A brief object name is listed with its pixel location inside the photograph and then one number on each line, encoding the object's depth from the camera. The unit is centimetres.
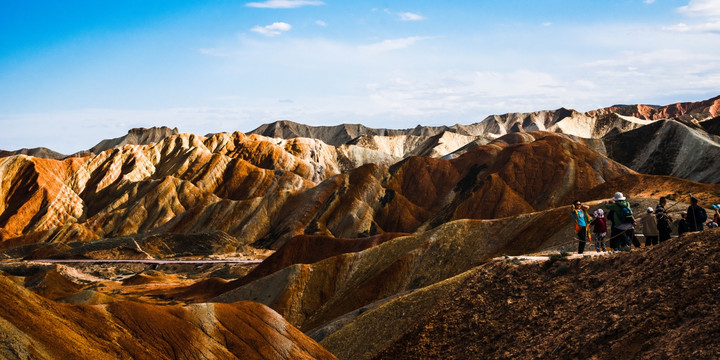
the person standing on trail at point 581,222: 2192
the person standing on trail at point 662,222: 2133
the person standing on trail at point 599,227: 2150
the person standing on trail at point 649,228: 2103
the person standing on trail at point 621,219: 2086
